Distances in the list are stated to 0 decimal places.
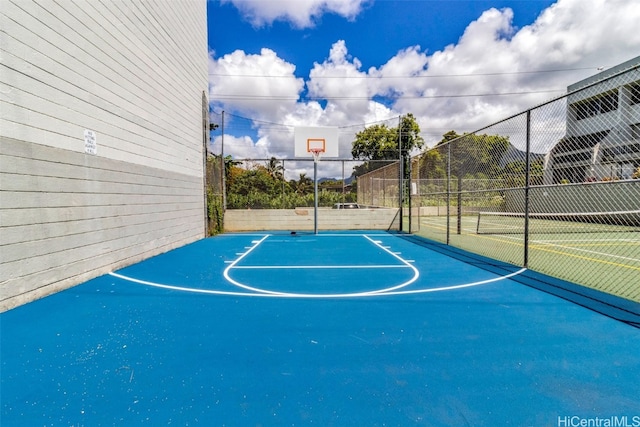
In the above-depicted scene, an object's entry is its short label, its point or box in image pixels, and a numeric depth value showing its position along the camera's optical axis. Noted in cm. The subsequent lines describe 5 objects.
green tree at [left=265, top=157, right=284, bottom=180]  1407
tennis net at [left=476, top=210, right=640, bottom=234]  1148
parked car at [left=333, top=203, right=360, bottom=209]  1624
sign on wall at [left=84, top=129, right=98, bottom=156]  523
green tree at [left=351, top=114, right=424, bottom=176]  3128
